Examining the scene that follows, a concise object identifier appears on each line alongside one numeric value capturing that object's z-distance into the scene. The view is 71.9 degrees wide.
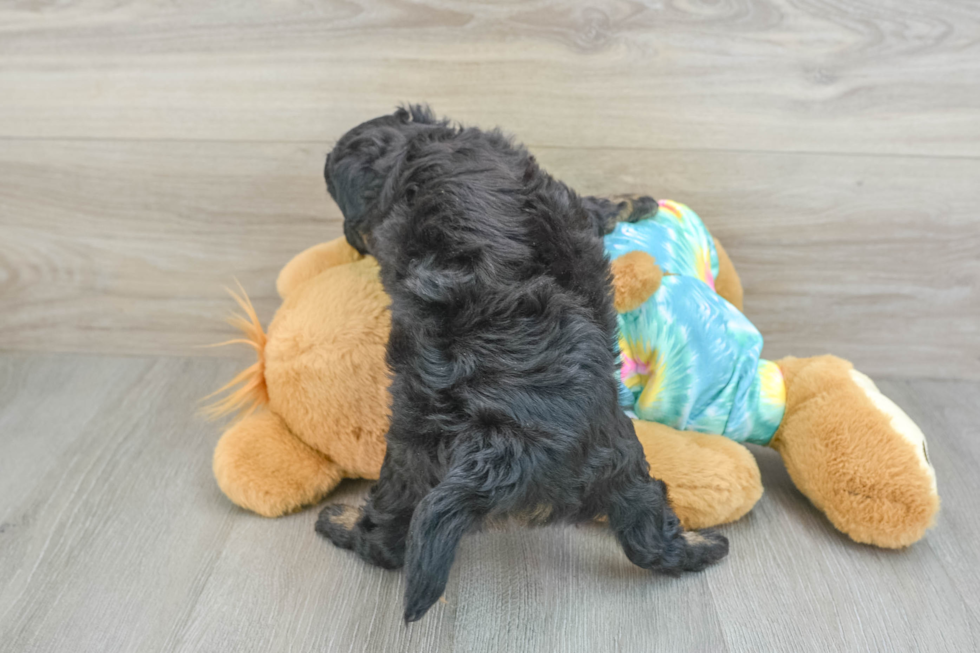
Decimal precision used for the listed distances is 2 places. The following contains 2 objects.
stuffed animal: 0.90
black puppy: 0.68
